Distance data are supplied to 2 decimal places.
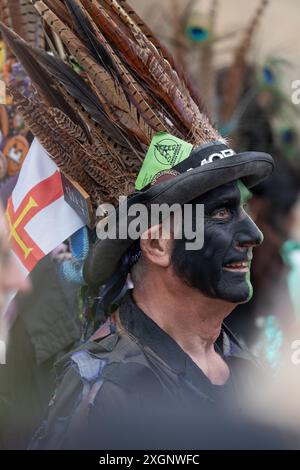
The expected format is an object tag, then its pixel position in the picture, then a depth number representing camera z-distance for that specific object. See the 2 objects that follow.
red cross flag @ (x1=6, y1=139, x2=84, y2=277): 6.14
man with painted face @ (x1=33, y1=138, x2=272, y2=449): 5.06
